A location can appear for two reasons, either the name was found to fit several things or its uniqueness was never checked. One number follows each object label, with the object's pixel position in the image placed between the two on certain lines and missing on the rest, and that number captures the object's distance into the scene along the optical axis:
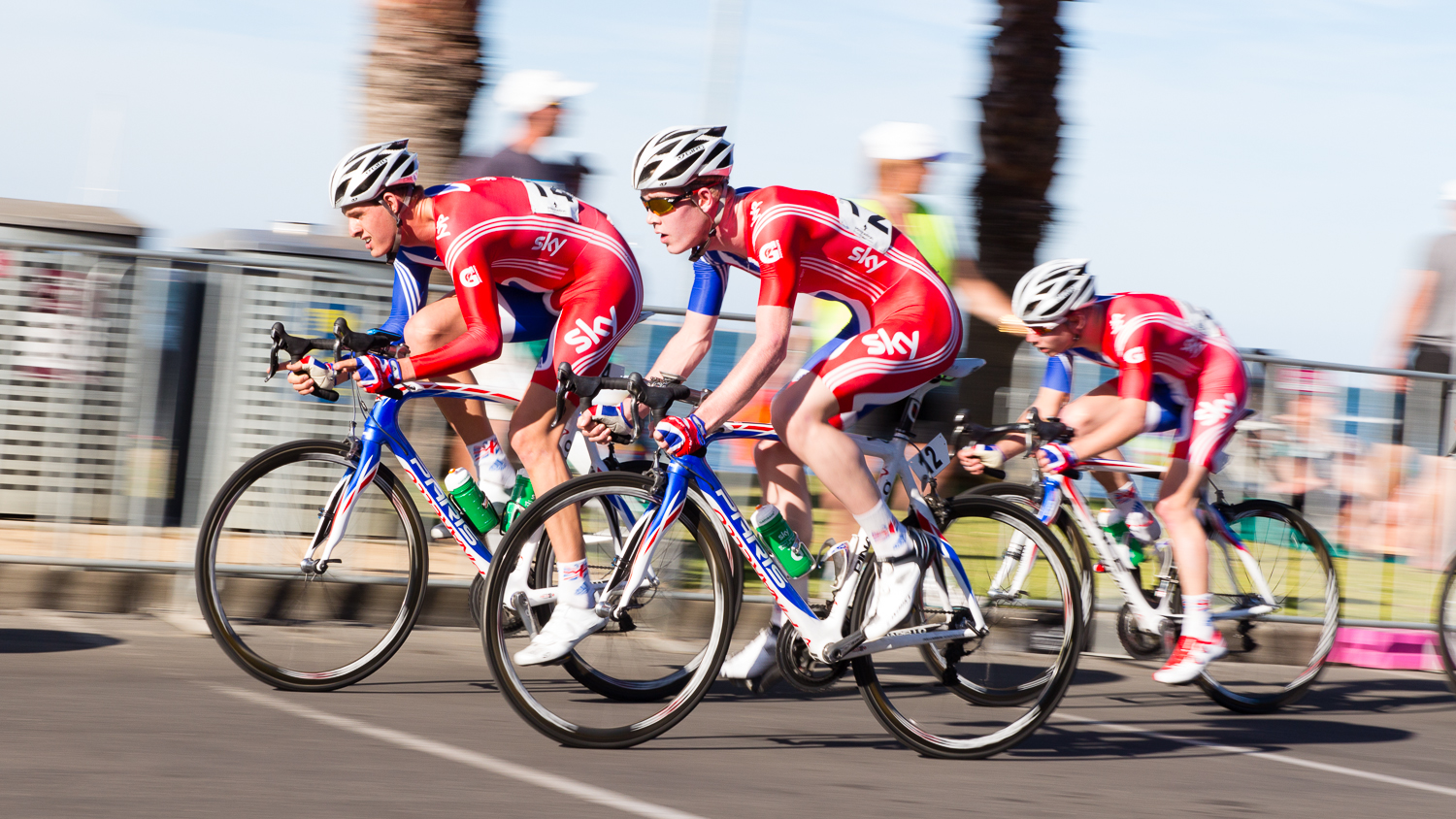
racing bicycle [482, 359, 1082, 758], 9.73
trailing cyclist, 12.29
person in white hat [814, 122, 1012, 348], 13.83
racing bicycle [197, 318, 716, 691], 10.91
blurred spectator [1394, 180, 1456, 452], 18.31
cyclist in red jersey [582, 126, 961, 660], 9.78
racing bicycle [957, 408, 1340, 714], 13.13
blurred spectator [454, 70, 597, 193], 15.55
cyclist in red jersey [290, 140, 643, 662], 10.49
